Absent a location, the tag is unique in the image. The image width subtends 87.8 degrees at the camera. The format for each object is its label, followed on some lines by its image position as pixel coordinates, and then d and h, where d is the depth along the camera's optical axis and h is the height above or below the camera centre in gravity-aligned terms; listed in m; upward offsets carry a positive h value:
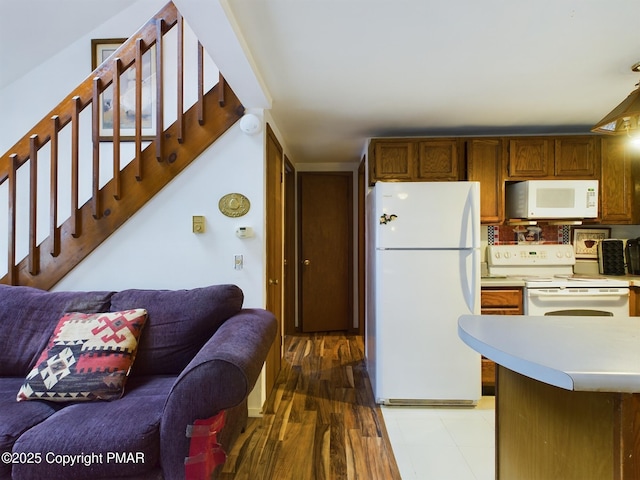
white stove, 2.52 -0.44
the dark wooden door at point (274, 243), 2.51 -0.03
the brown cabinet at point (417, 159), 2.86 +0.68
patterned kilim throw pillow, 1.50 -0.56
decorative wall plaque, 2.26 +0.23
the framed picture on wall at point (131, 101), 2.94 +1.24
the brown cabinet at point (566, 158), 2.80 +0.67
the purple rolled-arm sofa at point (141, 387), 1.22 -0.65
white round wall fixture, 2.23 +0.77
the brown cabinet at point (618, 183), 2.80 +0.46
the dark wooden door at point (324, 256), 4.45 -0.23
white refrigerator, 2.46 -0.37
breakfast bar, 0.77 -0.43
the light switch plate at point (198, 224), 2.25 +0.11
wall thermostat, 2.23 +0.05
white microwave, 2.72 +0.33
